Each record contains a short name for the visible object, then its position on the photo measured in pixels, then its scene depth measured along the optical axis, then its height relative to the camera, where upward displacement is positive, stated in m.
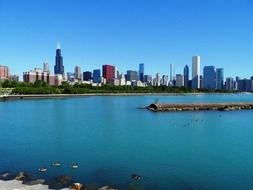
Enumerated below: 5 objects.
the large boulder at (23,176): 13.69 -3.42
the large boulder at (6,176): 13.77 -3.45
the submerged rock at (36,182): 13.07 -3.44
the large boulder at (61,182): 12.78 -3.46
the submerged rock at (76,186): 12.18 -3.32
